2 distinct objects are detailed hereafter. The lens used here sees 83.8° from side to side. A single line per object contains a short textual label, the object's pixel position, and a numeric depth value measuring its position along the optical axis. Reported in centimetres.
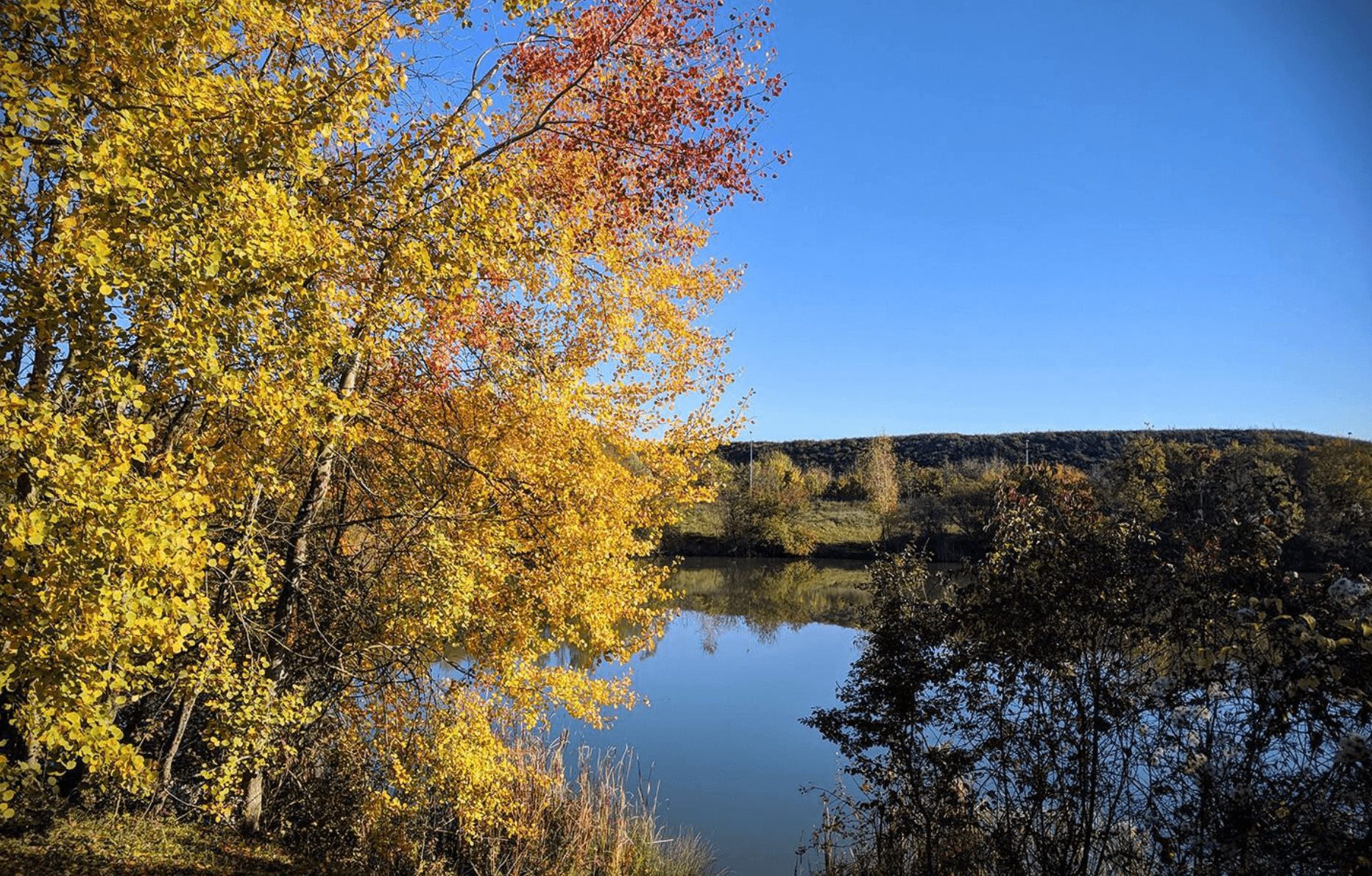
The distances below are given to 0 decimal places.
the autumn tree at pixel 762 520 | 4353
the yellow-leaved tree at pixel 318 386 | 325
